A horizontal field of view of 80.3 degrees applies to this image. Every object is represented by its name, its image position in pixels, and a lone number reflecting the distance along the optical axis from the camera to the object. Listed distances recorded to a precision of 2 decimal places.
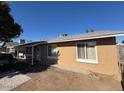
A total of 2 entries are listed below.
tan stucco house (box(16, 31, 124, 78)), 5.54
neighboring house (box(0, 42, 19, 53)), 21.04
